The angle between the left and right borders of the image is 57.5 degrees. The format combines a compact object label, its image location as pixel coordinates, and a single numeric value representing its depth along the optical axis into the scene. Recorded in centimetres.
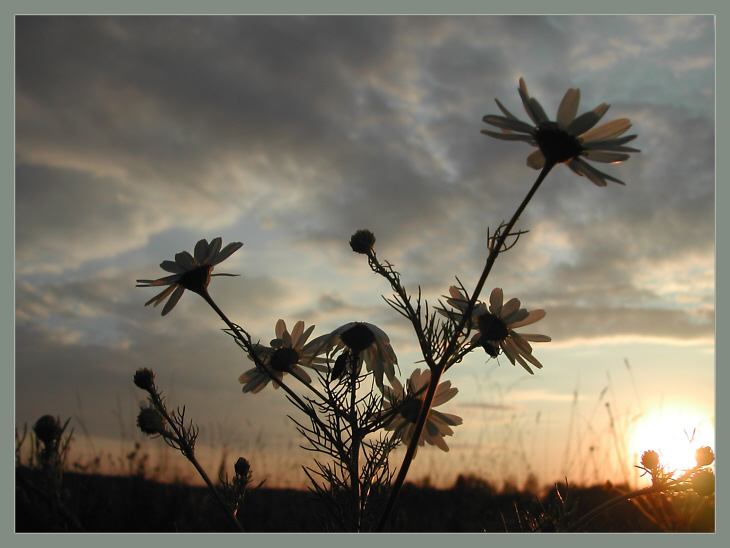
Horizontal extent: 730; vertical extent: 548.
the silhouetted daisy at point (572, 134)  18
